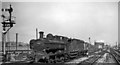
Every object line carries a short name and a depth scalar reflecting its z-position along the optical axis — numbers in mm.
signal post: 20016
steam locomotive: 17766
